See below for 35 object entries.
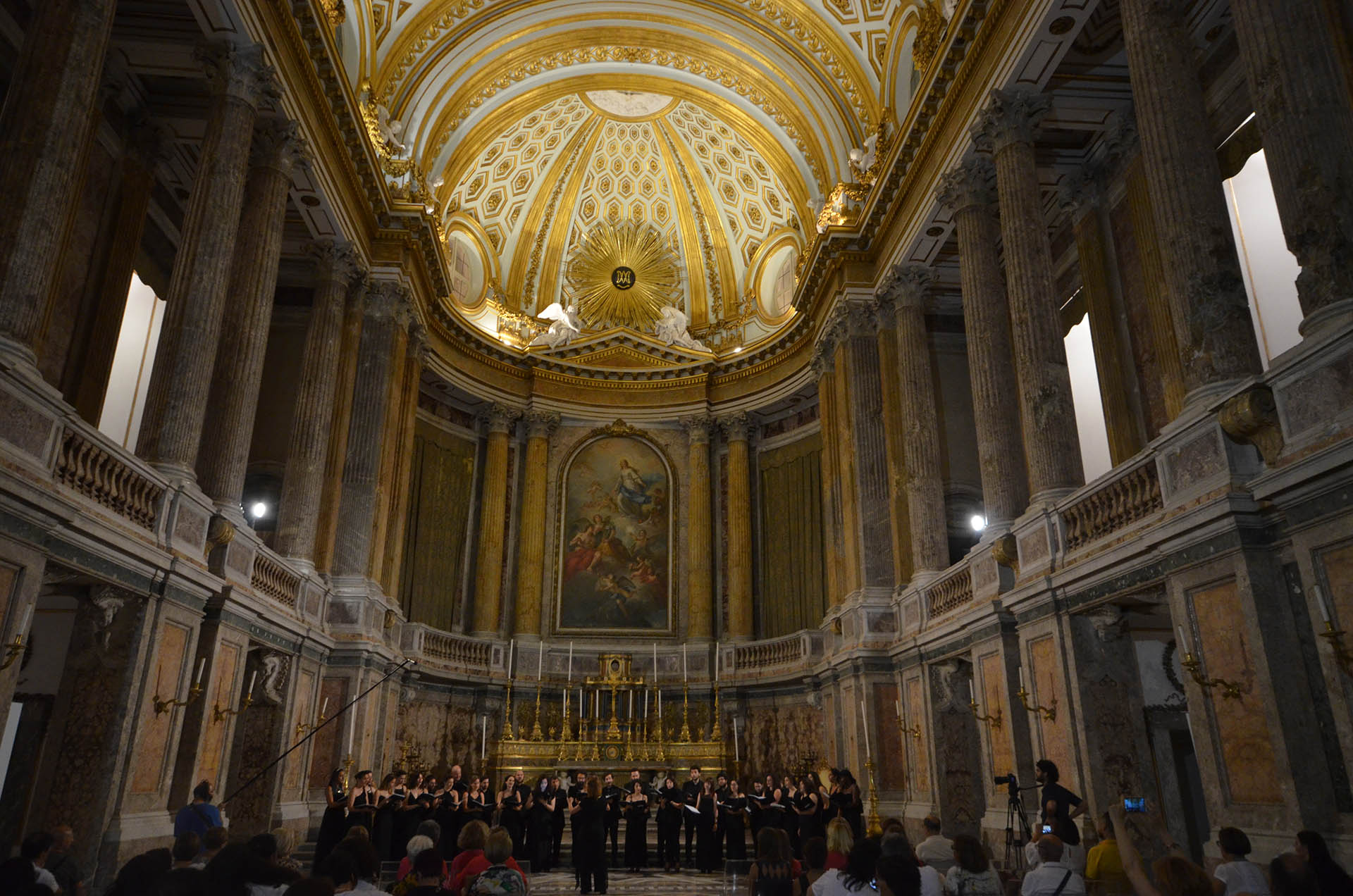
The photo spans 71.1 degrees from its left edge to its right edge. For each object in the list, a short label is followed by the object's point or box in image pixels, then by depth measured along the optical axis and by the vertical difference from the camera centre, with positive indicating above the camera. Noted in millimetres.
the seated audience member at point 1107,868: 6293 -519
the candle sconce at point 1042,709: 10641 +831
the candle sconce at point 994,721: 12242 +811
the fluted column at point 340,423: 16328 +6126
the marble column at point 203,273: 11008 +5972
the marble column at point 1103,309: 14164 +6978
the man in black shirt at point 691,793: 14759 -118
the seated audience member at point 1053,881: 4739 -450
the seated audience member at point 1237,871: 5371 -457
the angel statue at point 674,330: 25609 +11720
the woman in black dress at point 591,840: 11305 -624
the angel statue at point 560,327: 25172 +11587
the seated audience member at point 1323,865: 5148 -408
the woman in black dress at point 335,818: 10398 -358
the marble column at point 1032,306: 11859 +6030
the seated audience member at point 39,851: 5520 -380
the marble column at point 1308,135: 7109 +4911
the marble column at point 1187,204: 8398 +5242
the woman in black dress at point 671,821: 14242 -516
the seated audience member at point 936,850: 6691 -429
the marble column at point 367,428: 16797 +6249
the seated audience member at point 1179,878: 4109 -374
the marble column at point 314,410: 15203 +5918
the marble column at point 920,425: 16047 +5997
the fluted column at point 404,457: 18828 +6449
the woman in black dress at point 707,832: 14039 -652
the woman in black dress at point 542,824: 13719 -547
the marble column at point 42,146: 8086 +5456
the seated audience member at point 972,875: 5156 -457
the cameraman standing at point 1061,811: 7867 -193
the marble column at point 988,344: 13070 +6080
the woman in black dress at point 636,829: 13984 -617
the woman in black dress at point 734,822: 14141 -519
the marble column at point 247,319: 12297 +6080
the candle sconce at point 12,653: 7422 +958
